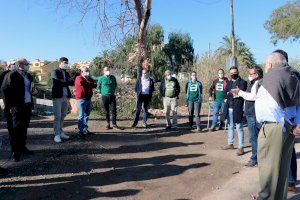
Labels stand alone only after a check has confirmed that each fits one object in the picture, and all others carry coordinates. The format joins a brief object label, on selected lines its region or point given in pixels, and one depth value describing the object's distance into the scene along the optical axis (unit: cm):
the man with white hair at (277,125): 325
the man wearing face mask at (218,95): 810
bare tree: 915
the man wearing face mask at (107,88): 763
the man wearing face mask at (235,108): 556
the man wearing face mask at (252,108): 475
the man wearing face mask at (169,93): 804
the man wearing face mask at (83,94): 670
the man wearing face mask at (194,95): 809
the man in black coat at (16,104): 511
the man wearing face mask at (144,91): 811
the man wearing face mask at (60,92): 619
